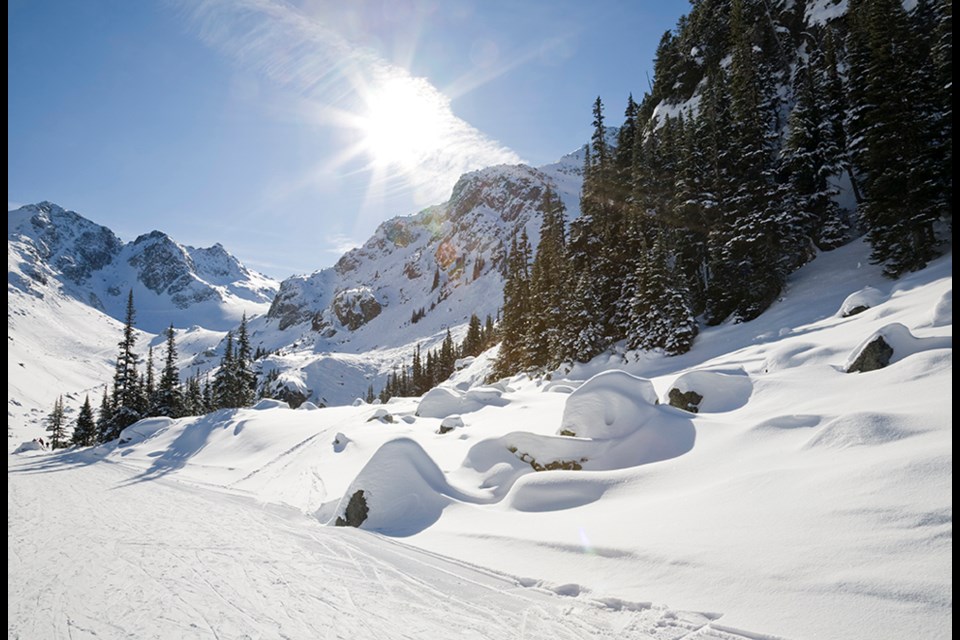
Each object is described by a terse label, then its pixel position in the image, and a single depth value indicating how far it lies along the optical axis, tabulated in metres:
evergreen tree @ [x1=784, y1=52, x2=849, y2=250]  28.28
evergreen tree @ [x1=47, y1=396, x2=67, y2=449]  62.53
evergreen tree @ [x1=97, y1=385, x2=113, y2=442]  42.16
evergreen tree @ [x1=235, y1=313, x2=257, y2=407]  46.75
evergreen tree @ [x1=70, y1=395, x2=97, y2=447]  49.66
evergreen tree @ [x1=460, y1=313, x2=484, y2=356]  88.76
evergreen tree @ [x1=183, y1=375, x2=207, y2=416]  52.09
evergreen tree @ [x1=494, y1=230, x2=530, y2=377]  44.50
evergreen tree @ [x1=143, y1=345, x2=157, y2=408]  43.46
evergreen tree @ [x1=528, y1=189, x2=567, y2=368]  37.27
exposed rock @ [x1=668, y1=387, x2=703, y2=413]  12.91
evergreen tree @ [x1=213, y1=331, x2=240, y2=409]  45.94
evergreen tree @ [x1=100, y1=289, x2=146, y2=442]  41.31
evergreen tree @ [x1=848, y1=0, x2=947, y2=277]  20.61
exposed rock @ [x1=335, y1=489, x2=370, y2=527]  9.95
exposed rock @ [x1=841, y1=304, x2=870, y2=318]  18.36
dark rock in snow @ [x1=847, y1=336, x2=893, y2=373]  10.69
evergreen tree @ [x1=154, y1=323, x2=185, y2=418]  43.19
